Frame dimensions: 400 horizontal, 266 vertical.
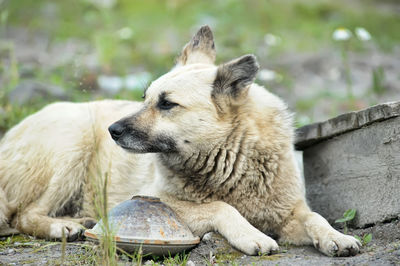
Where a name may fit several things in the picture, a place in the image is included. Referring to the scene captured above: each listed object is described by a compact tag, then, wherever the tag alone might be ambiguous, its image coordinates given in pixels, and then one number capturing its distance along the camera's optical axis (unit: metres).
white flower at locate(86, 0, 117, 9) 16.60
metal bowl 5.83
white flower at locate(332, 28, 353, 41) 11.09
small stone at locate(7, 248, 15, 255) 6.60
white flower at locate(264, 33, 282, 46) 15.79
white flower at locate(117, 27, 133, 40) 16.36
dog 6.84
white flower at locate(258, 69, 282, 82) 12.16
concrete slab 6.95
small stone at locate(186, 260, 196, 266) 5.86
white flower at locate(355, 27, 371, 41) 10.93
